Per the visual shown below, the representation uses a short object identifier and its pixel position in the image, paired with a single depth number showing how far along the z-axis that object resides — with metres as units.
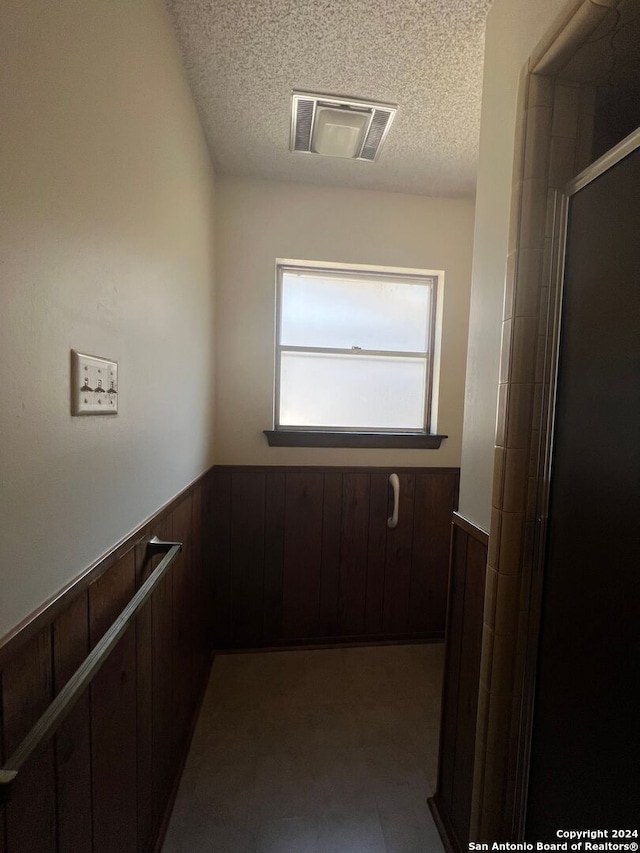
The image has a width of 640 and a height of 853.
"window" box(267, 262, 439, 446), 2.08
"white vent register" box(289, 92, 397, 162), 1.39
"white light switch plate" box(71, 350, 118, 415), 0.66
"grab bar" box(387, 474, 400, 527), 2.07
